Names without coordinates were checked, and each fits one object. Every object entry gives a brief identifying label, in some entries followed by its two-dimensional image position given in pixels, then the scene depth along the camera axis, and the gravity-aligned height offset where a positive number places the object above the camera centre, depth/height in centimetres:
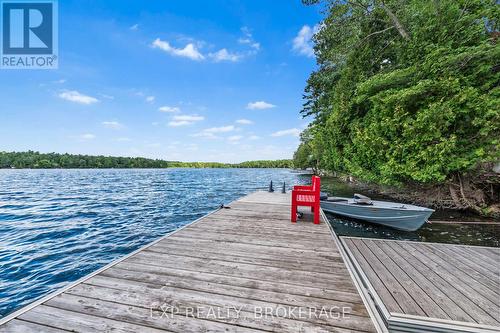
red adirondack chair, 557 -94
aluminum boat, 735 -184
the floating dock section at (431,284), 263 -206
